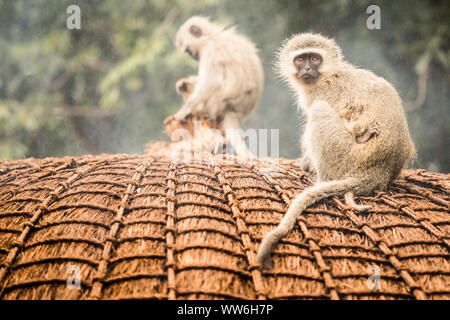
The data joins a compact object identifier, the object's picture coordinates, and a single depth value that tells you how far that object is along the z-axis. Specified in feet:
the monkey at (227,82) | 16.15
